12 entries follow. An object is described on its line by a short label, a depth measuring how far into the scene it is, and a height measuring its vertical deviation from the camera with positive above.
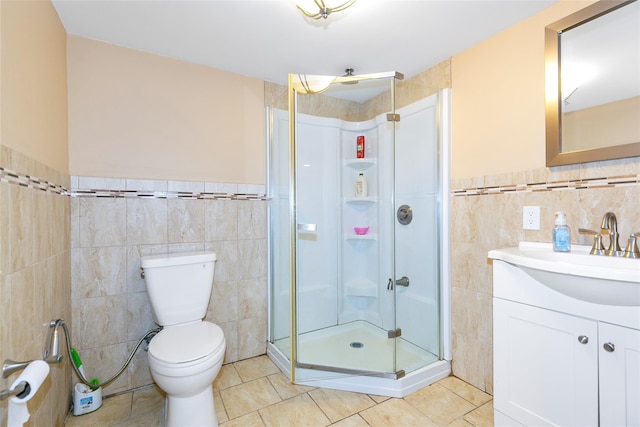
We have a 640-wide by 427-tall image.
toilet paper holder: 0.87 -0.52
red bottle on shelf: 2.38 +0.53
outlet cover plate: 1.56 -0.03
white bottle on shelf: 2.39 +0.21
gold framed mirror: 1.27 +0.58
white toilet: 1.37 -0.65
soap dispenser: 1.37 -0.11
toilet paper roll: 0.88 -0.55
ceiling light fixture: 1.30 +0.92
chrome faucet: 1.24 -0.09
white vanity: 1.03 -0.51
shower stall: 1.94 -0.18
